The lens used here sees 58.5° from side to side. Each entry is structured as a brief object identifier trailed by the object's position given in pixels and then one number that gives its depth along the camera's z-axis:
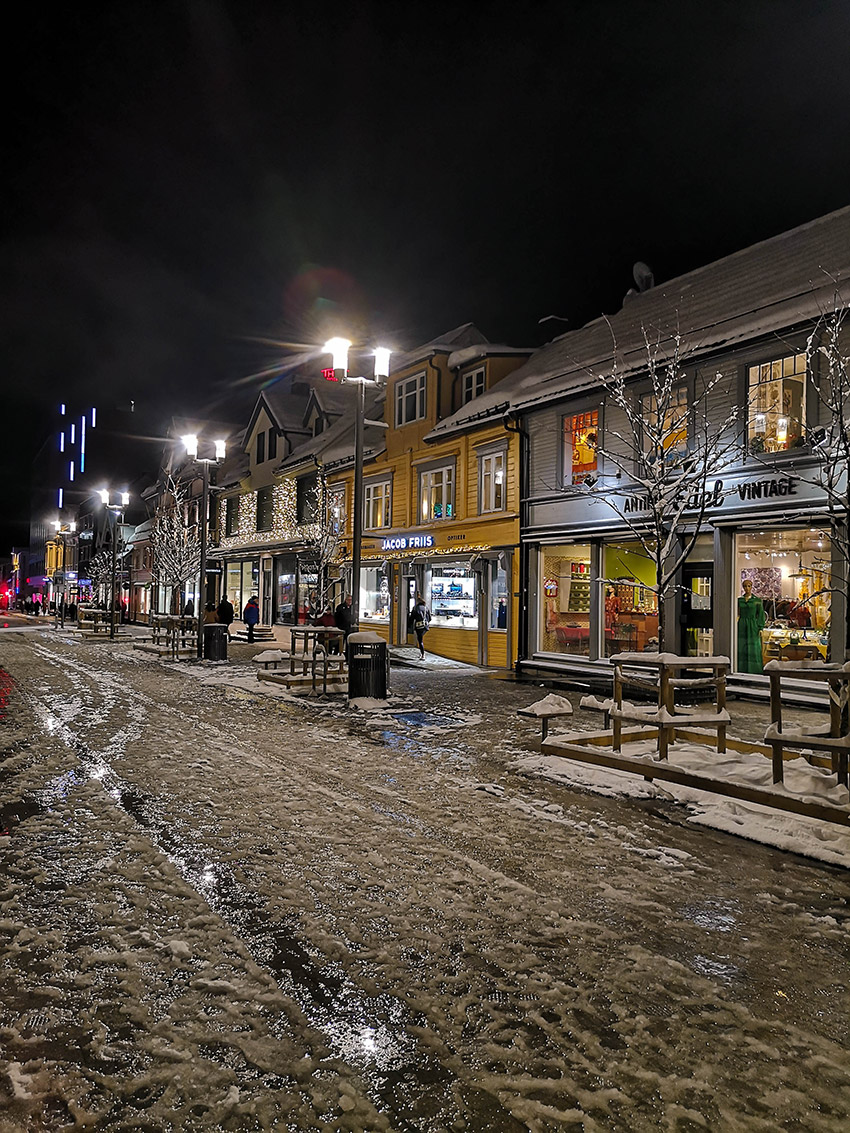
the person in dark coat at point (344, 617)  15.86
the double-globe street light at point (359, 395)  13.67
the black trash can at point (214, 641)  22.16
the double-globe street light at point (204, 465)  23.03
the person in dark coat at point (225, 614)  24.20
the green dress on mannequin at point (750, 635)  15.48
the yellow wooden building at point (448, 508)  22.16
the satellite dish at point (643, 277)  23.00
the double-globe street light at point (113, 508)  33.34
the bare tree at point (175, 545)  40.31
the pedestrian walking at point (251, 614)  30.14
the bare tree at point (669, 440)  13.47
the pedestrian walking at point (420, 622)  23.27
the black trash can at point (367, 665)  13.35
